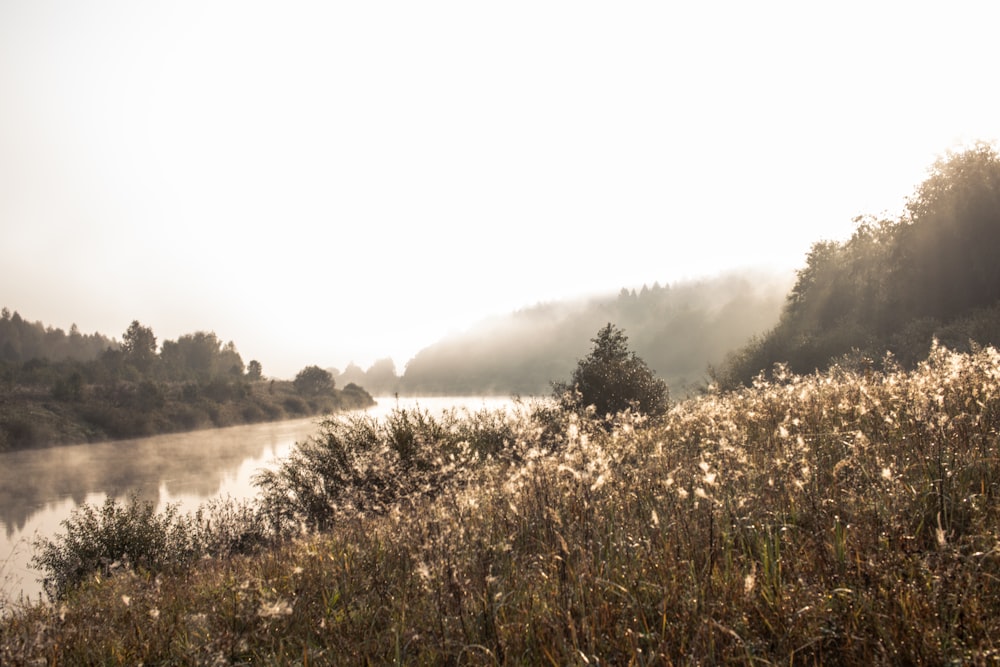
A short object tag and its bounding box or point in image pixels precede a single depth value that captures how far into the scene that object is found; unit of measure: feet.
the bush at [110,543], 44.93
